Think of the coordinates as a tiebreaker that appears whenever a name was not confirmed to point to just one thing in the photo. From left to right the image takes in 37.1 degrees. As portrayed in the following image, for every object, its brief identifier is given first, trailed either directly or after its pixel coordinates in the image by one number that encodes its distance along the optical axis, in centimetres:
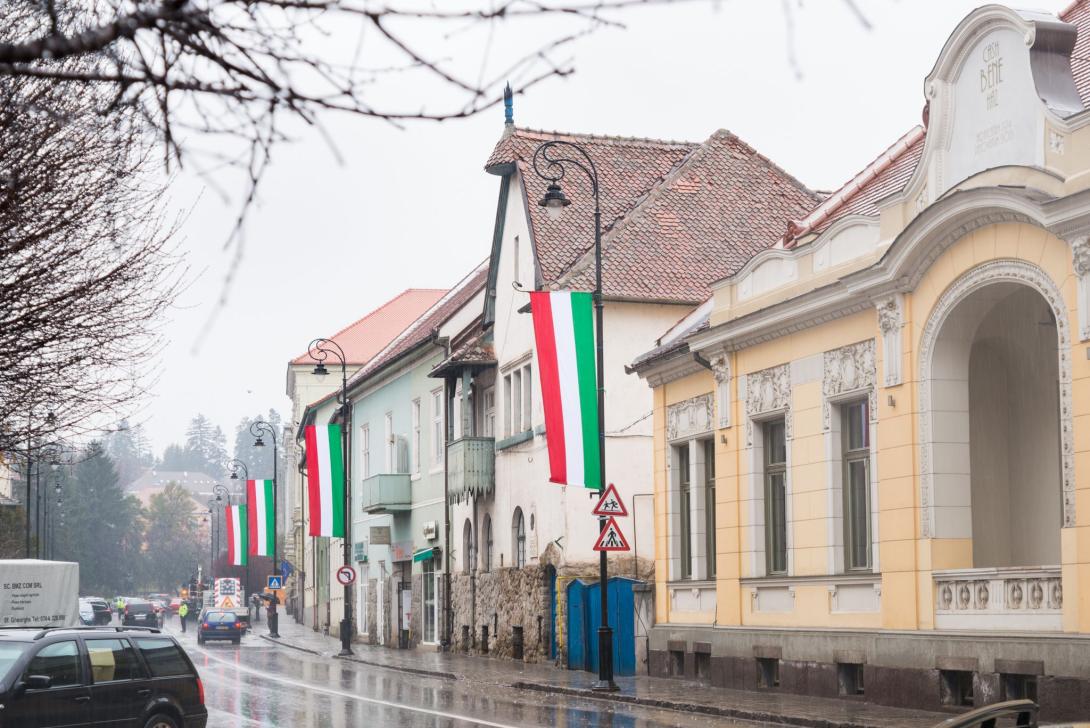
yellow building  1972
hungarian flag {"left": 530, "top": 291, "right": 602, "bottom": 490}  2986
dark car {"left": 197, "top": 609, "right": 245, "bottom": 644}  5831
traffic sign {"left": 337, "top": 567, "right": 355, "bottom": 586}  4853
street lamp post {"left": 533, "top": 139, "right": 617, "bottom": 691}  2758
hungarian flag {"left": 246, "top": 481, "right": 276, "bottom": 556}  5906
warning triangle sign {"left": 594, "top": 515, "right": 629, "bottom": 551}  2741
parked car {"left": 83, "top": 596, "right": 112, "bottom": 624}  8006
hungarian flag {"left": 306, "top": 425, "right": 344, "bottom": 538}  4781
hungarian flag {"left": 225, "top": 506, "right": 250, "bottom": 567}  6669
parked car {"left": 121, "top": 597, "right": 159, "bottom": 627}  7596
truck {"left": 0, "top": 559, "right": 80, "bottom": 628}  3108
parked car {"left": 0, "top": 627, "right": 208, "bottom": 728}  1580
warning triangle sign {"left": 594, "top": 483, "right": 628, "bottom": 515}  2738
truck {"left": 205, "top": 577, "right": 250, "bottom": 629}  9151
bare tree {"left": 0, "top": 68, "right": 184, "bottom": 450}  1532
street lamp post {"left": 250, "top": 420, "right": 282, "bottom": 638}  6301
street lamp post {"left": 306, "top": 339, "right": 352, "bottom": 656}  4750
